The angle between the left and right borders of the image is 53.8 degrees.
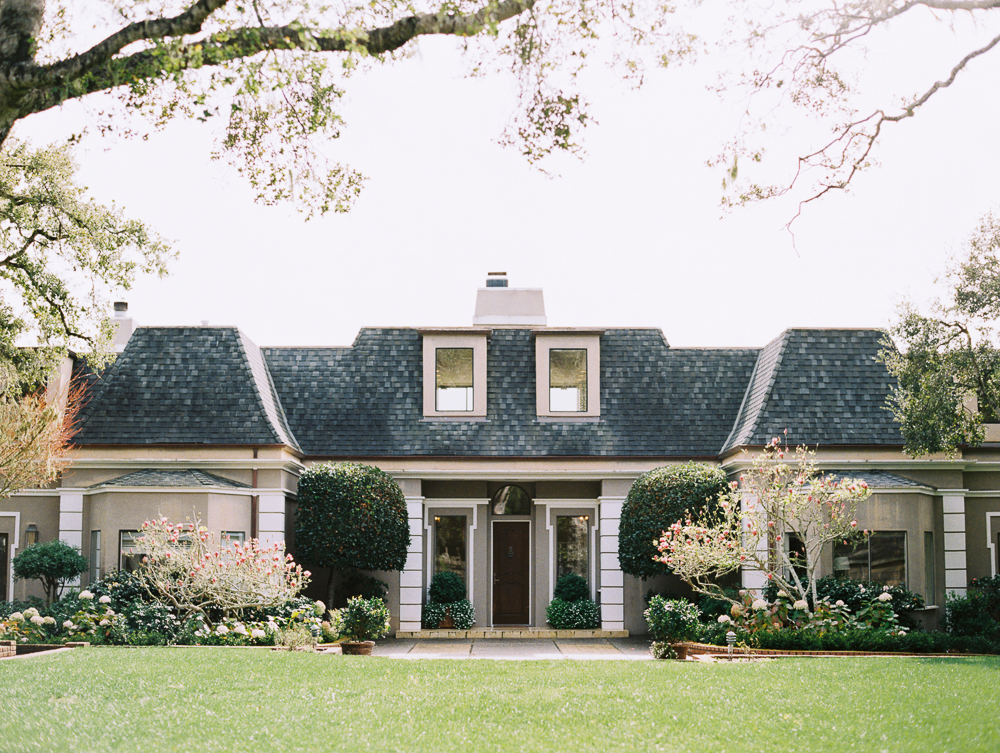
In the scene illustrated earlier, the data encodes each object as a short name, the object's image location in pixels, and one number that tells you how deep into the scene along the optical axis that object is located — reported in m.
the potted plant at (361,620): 16.64
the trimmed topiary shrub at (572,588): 20.02
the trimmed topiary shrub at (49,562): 16.91
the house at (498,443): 18.22
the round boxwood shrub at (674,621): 15.70
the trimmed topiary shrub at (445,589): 19.88
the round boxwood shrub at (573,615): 19.70
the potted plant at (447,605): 19.66
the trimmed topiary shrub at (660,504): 17.64
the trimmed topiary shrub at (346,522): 17.81
